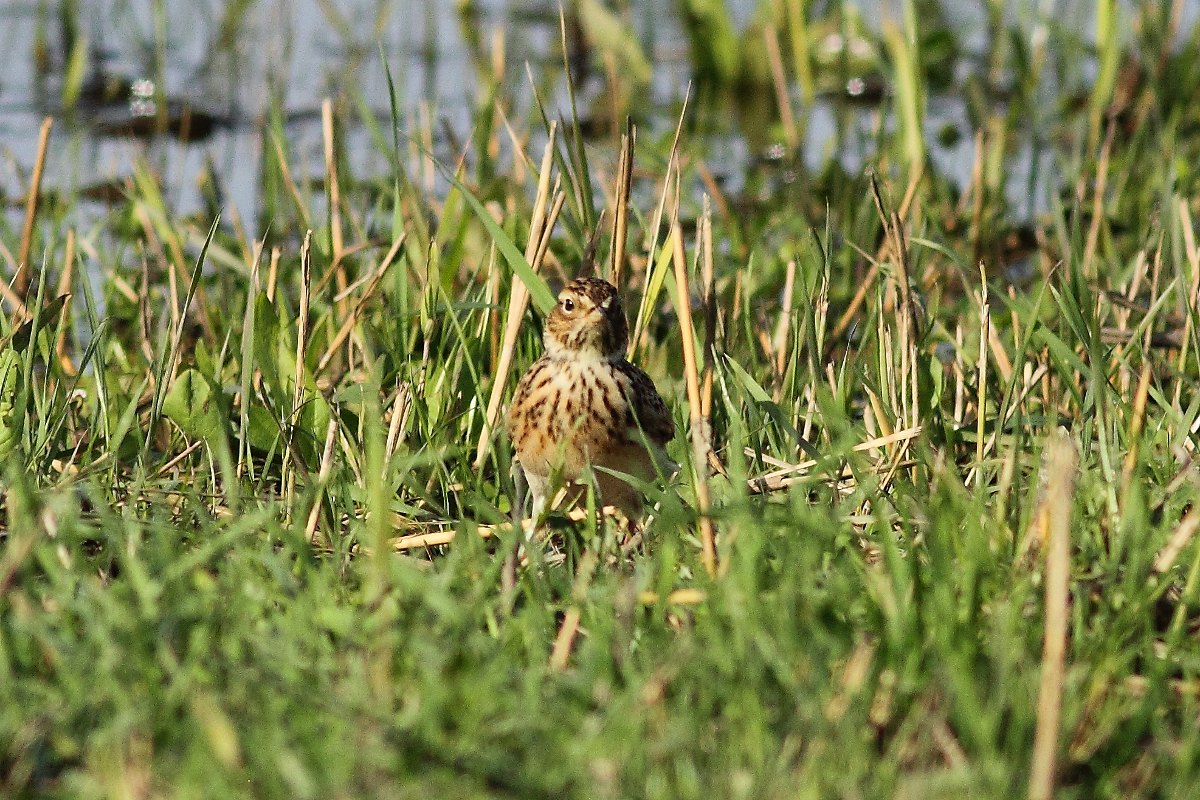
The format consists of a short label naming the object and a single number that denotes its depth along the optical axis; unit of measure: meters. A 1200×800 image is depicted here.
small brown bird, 9.97
